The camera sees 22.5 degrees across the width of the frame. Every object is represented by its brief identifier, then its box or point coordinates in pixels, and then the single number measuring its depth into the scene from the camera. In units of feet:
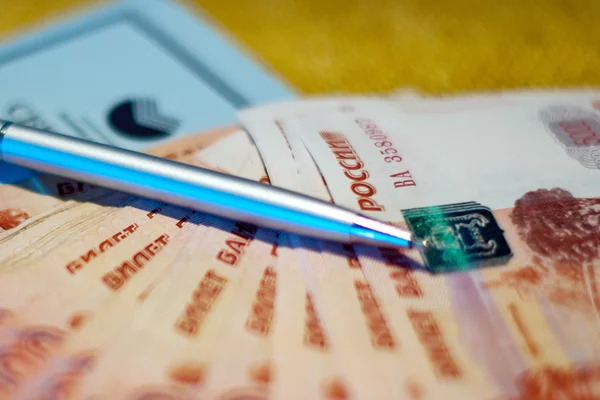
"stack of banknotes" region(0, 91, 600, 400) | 0.75
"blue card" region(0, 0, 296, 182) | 0.90
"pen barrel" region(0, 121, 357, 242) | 0.79
